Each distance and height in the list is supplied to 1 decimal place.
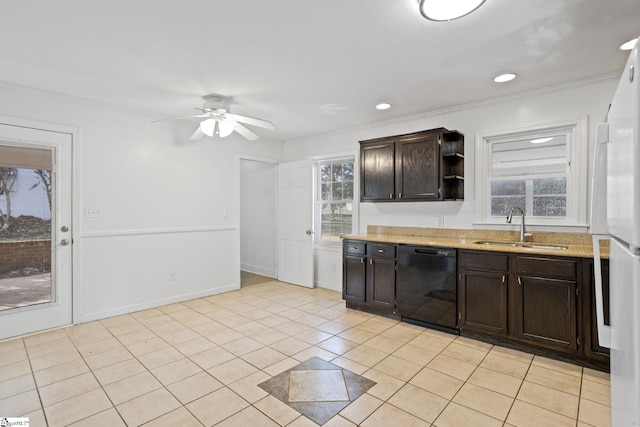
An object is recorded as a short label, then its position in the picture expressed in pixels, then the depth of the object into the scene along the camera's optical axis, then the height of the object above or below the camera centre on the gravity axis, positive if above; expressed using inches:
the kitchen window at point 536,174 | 125.5 +16.4
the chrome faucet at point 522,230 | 132.5 -6.6
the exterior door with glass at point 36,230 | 127.1 -5.7
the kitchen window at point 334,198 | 197.6 +10.3
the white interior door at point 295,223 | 206.7 -5.3
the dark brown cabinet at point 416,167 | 145.0 +22.4
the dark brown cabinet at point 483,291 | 118.3 -28.9
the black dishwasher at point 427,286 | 130.4 -30.0
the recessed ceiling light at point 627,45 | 93.7 +49.2
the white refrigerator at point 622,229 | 29.0 -1.7
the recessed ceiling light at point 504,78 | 117.6 +49.8
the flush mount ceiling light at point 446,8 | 72.5 +47.0
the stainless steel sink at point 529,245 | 124.6 -12.4
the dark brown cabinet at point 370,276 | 148.7 -29.6
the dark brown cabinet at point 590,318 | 100.0 -32.4
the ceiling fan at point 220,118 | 134.6 +40.5
